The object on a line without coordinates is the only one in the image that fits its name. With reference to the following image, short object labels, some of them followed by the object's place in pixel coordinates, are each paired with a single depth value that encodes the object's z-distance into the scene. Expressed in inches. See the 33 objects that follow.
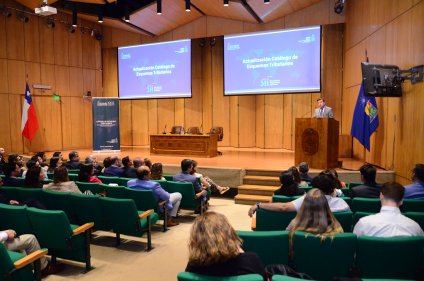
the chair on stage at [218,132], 414.7
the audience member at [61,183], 175.8
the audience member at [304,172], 204.2
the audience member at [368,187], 159.5
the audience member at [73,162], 278.1
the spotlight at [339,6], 380.2
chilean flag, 430.6
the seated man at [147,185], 193.5
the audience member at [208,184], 236.4
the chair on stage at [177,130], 418.0
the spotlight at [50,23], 475.2
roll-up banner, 453.4
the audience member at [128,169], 239.0
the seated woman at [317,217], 98.0
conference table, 384.2
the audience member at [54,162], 251.6
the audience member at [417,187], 157.4
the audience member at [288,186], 160.7
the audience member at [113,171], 242.4
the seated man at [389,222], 101.6
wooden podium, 273.4
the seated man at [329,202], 129.3
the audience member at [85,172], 200.7
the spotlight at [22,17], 445.1
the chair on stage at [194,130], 416.8
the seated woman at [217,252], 72.1
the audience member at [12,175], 197.3
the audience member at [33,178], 172.2
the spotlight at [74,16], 428.8
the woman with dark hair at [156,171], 228.8
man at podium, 296.5
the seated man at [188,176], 228.2
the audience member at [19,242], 118.5
